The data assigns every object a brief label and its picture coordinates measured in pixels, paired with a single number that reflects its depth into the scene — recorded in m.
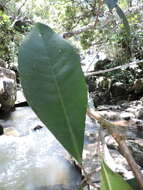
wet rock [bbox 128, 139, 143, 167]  2.43
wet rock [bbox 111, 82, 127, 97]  5.85
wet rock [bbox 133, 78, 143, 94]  5.55
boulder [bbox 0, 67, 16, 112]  4.85
